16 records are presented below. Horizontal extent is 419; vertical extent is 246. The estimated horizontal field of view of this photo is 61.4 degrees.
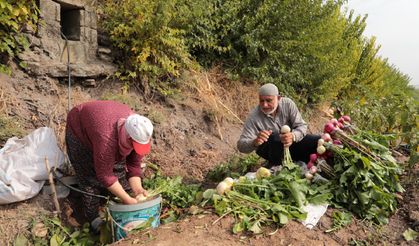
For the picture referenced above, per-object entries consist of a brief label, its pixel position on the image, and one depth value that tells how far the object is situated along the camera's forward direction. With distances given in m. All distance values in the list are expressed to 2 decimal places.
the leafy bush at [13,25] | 3.59
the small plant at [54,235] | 2.84
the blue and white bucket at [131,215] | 2.68
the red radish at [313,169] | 3.13
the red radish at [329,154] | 3.26
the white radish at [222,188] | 2.86
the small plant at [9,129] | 3.36
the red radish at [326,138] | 3.29
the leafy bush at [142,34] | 4.65
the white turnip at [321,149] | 3.18
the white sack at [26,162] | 2.86
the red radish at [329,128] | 3.40
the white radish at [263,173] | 3.18
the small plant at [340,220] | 2.77
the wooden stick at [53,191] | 3.03
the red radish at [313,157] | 3.26
